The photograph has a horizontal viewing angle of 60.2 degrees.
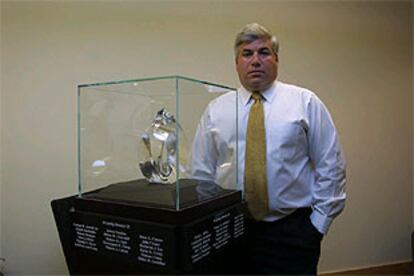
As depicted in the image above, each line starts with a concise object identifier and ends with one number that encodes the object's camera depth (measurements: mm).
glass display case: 941
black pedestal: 801
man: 1243
